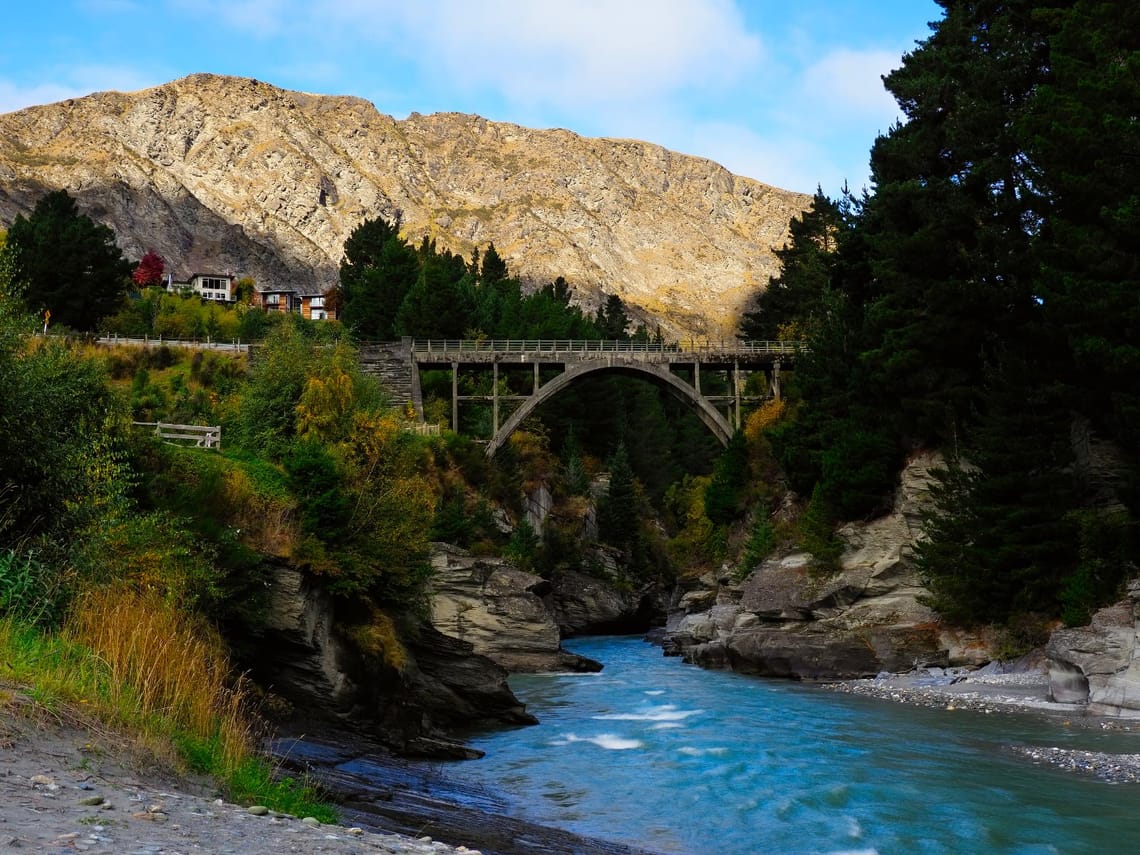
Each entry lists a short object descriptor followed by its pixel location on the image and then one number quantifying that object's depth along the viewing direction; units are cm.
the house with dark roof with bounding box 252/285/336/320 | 13762
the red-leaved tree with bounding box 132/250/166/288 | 11981
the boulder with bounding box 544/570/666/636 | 5525
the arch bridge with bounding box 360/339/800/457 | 5912
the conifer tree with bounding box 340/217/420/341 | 7669
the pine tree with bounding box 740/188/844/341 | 6088
